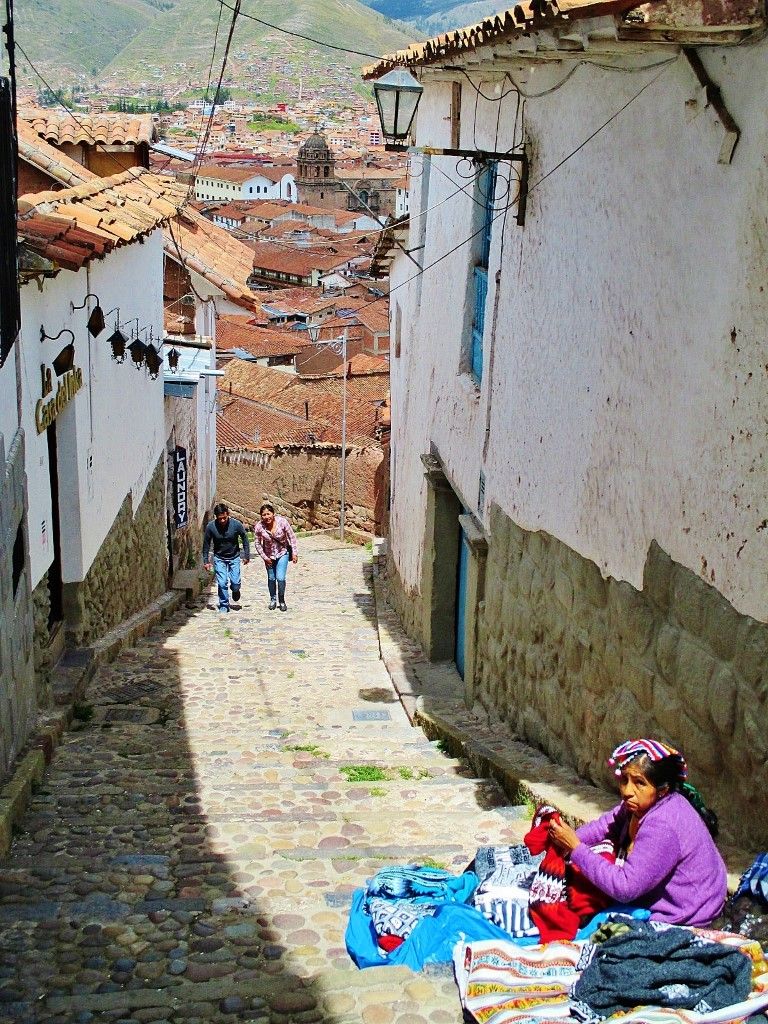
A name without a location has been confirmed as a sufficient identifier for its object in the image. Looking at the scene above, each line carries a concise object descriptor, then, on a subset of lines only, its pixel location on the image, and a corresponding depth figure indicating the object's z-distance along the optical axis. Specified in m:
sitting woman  4.16
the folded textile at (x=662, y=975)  3.60
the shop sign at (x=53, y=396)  8.29
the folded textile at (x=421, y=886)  4.77
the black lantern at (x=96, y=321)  9.91
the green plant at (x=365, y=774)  7.63
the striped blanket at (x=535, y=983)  3.53
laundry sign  18.05
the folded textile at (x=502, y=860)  4.89
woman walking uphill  14.68
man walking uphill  14.05
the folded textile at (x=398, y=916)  4.60
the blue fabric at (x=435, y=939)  4.39
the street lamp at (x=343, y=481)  27.02
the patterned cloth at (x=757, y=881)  4.13
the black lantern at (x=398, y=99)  9.51
